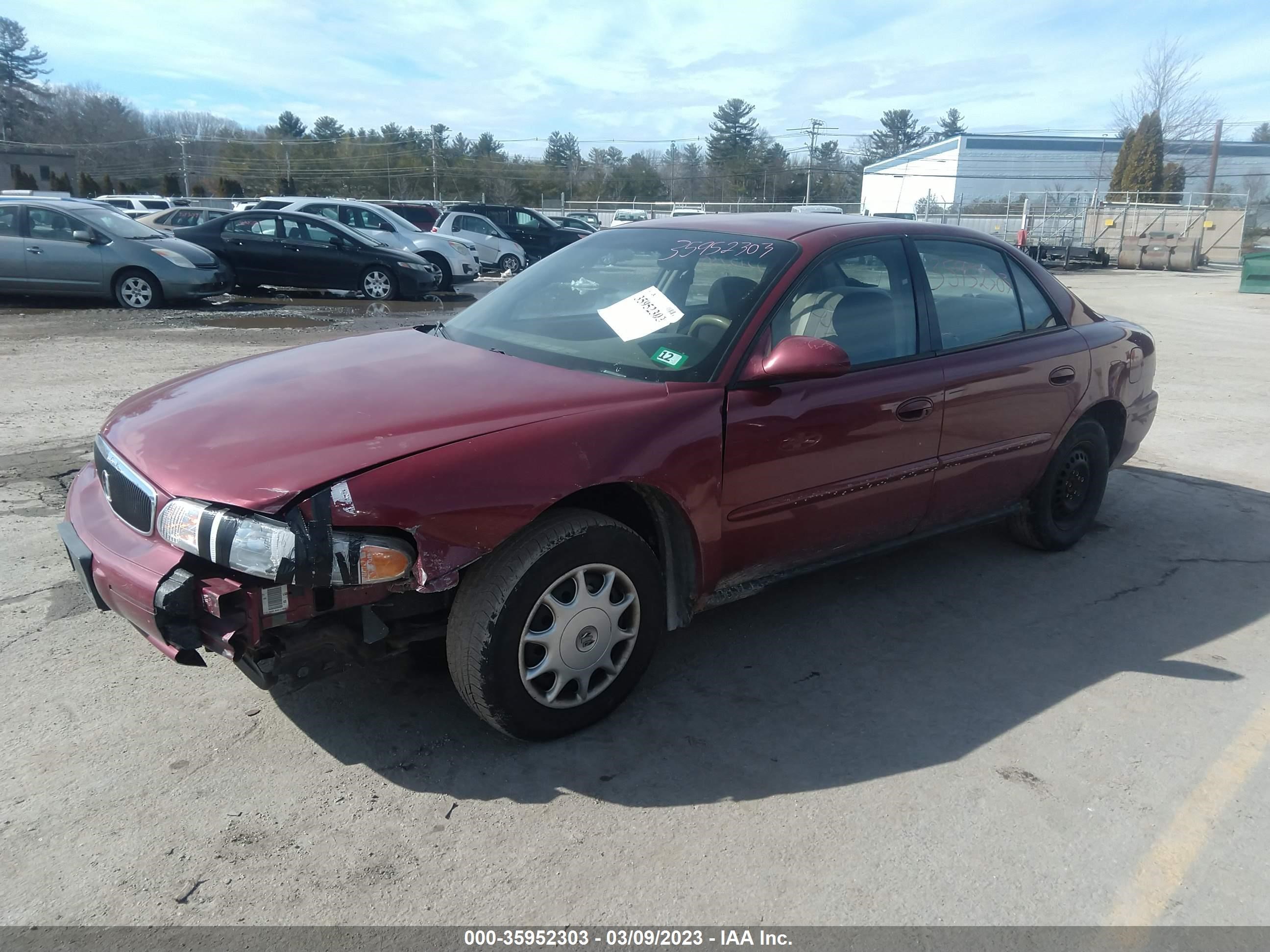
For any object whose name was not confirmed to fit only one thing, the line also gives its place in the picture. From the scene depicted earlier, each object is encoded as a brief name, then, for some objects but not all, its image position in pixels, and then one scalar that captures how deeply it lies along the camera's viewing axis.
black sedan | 15.09
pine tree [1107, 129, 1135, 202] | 44.62
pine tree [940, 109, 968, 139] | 102.50
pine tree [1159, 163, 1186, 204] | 44.53
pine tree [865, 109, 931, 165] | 92.44
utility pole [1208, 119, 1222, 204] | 45.31
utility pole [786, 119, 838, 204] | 66.06
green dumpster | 22.61
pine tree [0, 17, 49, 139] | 71.12
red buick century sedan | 2.57
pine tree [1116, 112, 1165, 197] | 43.28
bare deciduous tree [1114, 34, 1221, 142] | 47.09
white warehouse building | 59.56
